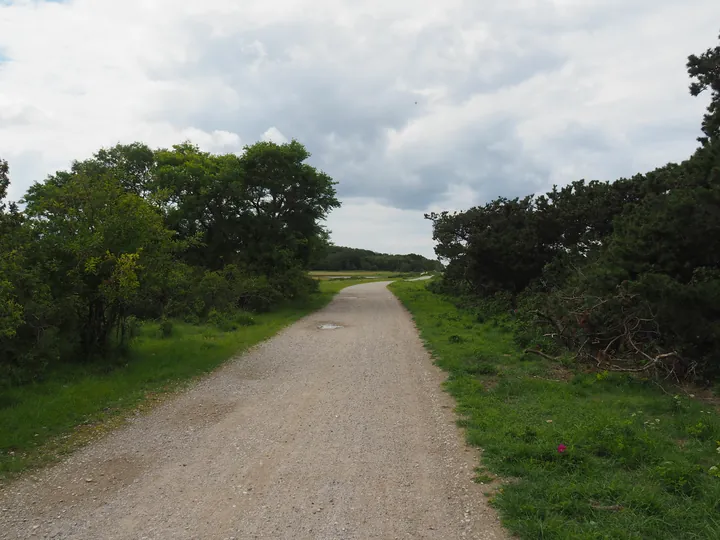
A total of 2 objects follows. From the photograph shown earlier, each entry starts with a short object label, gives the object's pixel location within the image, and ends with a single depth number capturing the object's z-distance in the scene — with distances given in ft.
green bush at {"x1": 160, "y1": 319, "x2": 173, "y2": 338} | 45.52
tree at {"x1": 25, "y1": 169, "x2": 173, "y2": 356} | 30.35
